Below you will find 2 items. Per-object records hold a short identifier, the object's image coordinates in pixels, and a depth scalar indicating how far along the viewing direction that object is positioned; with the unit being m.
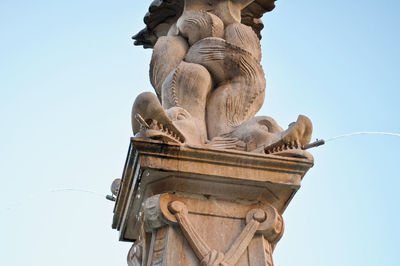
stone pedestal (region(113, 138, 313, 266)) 7.83
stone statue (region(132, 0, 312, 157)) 8.82
